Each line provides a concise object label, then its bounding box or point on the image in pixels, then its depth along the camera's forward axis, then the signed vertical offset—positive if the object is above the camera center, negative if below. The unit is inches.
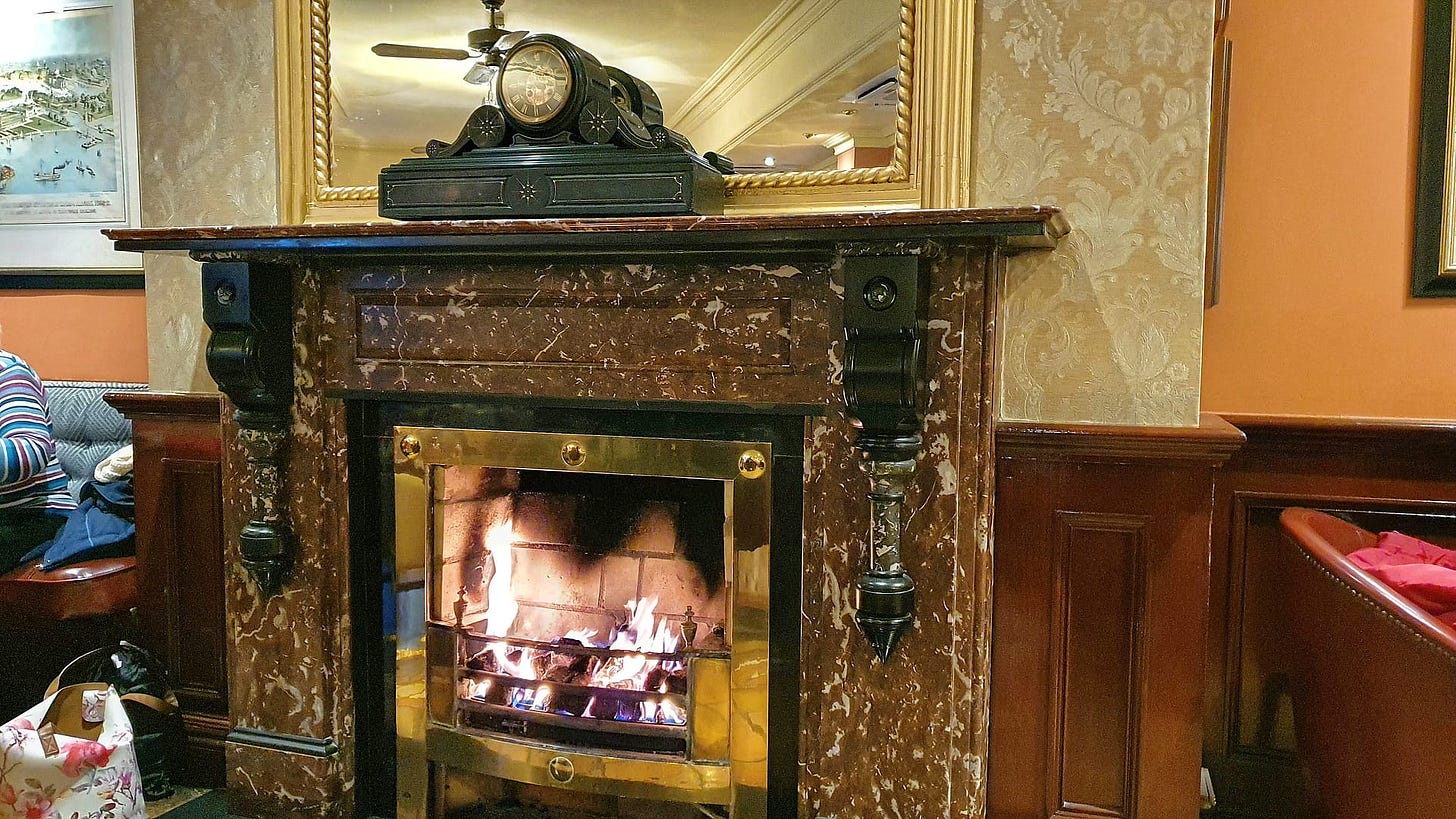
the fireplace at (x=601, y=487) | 64.9 -10.4
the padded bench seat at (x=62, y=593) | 91.1 -23.6
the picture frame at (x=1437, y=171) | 84.7 +17.5
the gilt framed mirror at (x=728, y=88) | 68.7 +21.1
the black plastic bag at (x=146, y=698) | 86.0 -32.1
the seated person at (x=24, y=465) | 92.7 -11.5
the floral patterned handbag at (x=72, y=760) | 69.1 -30.7
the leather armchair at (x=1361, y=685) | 54.4 -21.4
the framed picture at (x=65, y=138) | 115.2 +26.4
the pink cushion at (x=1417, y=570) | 61.1 -14.5
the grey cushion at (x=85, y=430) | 111.3 -9.4
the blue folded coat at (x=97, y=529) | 94.1 -18.4
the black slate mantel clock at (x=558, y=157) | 68.4 +14.8
